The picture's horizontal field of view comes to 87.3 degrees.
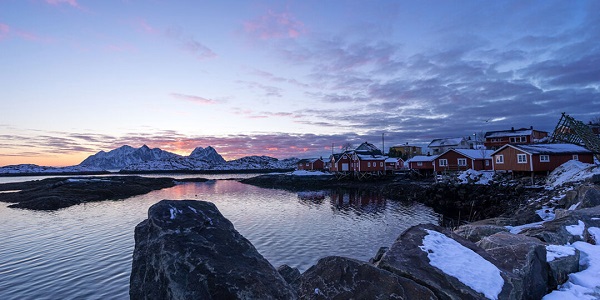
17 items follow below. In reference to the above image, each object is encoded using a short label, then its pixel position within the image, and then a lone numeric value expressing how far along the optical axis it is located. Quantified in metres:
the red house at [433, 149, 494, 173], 56.33
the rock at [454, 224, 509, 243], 10.59
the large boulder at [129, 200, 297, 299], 4.38
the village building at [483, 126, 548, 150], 70.38
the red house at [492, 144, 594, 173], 37.44
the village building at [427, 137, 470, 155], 88.49
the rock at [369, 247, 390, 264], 9.13
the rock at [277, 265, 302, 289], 9.43
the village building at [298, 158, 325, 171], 109.25
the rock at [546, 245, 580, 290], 7.13
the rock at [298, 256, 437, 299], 5.13
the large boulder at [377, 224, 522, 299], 5.41
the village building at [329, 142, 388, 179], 75.34
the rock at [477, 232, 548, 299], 6.45
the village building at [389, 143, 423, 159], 113.56
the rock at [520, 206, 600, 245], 9.07
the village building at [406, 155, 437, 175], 66.31
